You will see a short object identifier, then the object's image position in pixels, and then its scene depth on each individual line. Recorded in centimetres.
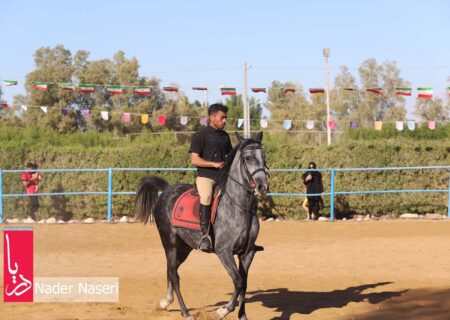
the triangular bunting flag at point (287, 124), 2948
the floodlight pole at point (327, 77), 3591
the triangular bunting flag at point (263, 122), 2921
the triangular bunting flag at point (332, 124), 3119
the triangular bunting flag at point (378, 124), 2895
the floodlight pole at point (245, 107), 3261
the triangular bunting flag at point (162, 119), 2908
